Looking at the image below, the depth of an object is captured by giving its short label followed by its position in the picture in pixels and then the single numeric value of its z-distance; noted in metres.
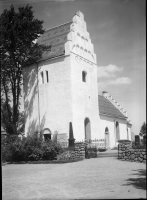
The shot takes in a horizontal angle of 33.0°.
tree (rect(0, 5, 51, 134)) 15.69
